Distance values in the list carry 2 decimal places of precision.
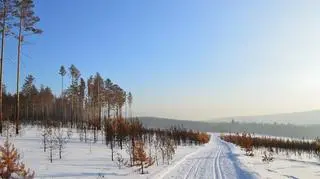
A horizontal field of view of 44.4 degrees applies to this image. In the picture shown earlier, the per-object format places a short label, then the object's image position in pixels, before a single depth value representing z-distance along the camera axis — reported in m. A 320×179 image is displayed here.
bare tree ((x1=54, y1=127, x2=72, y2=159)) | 29.05
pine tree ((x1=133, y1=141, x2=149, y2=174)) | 19.91
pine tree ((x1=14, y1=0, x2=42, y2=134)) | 32.12
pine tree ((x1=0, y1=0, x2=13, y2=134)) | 29.98
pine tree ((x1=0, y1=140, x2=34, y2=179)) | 12.01
